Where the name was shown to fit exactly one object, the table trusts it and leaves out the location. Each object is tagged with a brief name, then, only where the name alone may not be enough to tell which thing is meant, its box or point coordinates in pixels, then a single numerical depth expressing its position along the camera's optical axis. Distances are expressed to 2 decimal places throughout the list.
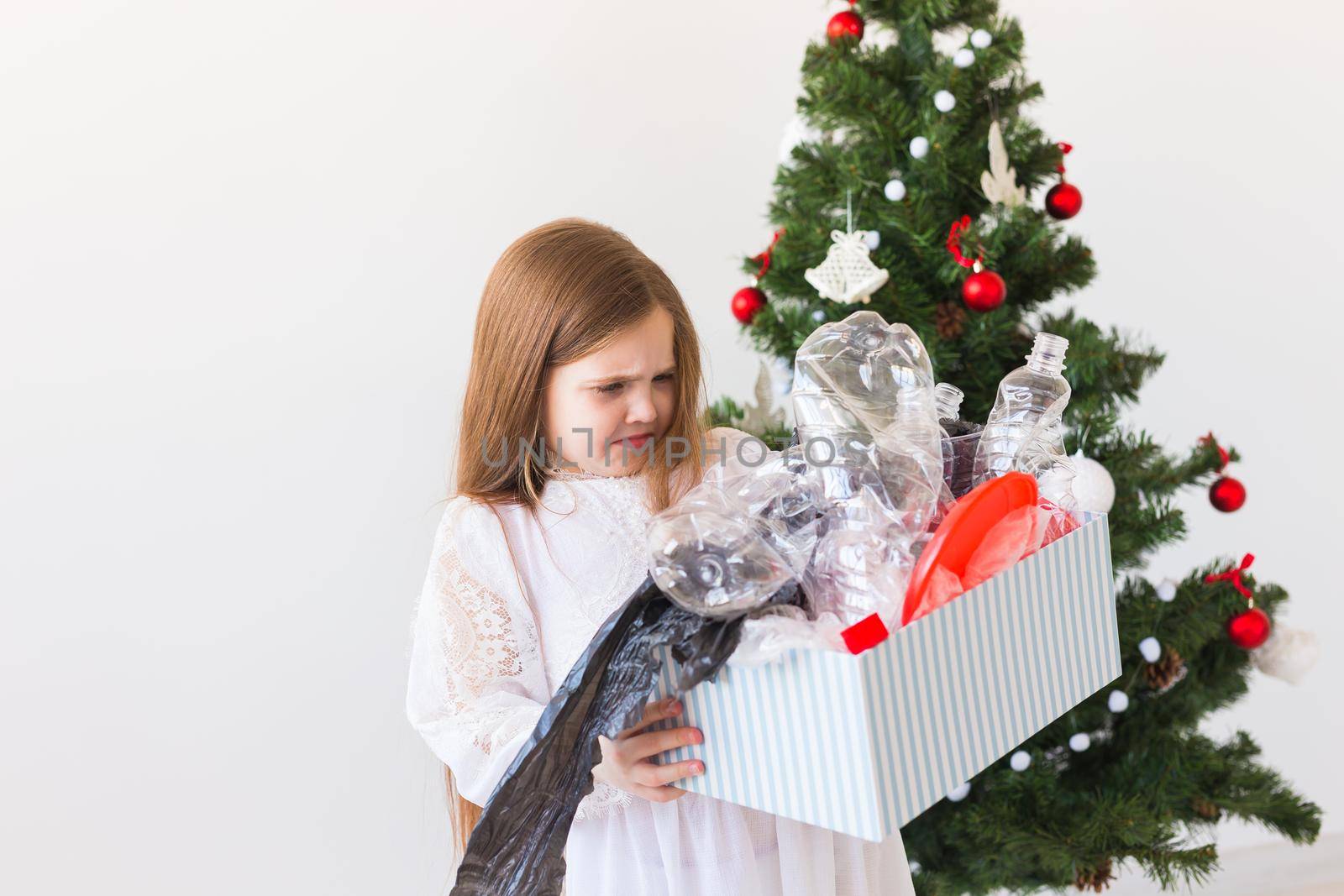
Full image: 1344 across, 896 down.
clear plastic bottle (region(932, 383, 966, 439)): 1.11
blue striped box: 0.77
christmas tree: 1.61
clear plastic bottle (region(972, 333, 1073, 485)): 1.02
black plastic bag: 0.84
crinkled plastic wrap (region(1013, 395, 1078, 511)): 0.99
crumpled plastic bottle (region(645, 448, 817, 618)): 0.81
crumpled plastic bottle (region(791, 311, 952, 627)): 0.88
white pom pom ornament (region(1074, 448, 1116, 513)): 1.49
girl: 1.08
